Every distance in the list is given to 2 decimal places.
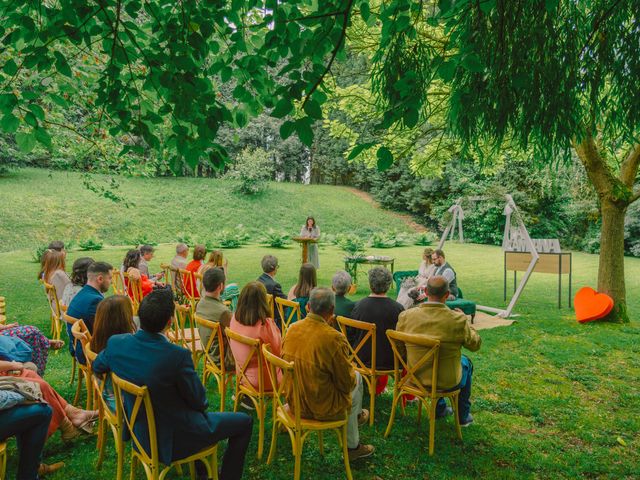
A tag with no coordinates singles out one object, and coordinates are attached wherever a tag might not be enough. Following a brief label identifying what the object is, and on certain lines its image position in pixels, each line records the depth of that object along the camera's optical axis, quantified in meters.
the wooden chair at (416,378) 3.49
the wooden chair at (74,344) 3.87
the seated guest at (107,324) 3.36
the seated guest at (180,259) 8.03
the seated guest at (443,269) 7.41
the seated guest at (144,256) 7.61
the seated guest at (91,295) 4.19
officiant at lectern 10.87
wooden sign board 9.09
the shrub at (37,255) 14.87
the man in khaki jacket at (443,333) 3.67
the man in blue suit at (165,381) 2.54
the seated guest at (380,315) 4.16
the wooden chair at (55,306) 5.86
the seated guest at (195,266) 7.29
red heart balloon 7.93
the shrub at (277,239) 19.84
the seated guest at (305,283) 5.55
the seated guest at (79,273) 5.16
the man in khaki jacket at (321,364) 3.08
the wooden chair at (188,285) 6.89
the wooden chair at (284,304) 4.54
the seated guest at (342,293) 4.53
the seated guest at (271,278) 5.80
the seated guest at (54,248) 6.52
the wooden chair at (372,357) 3.81
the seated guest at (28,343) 3.82
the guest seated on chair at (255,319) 3.82
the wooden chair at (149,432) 2.42
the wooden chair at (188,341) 4.43
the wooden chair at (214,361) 3.81
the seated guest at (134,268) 6.92
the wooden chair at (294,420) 2.94
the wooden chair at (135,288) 6.31
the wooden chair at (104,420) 2.86
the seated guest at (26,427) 2.76
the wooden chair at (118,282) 7.25
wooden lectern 10.08
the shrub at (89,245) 17.88
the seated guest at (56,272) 6.25
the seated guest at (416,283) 7.01
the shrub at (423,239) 22.97
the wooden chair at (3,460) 2.73
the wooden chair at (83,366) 3.36
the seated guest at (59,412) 3.35
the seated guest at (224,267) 6.98
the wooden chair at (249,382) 3.35
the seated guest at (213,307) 4.17
